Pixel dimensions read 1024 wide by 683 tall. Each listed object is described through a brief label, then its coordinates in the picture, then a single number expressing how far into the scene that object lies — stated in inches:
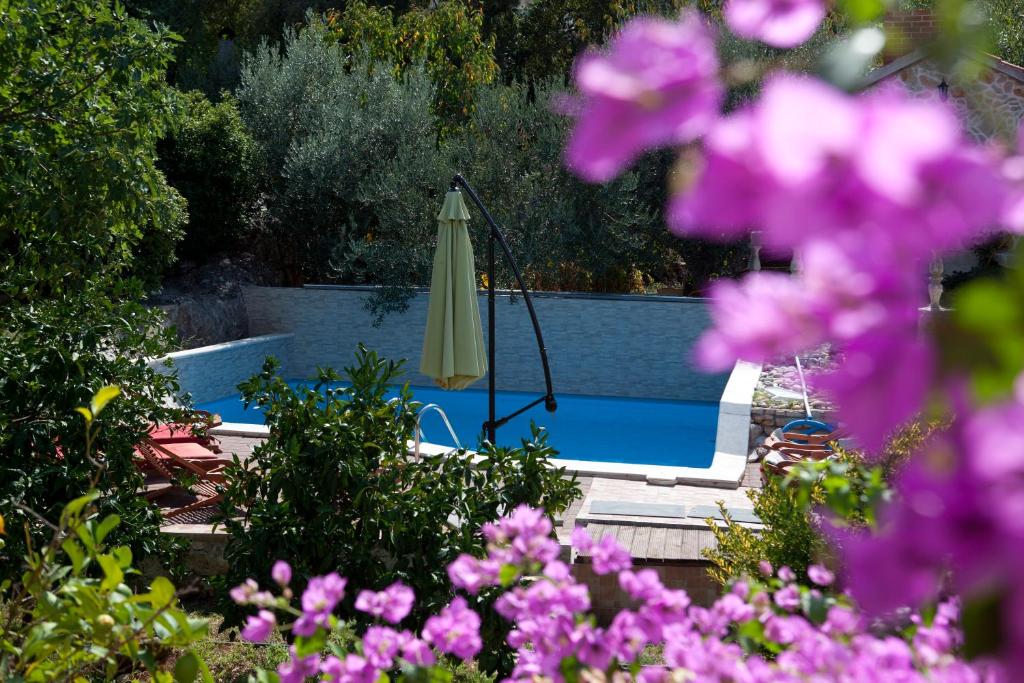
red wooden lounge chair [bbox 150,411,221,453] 251.6
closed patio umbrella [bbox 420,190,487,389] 303.1
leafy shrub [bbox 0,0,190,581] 154.3
